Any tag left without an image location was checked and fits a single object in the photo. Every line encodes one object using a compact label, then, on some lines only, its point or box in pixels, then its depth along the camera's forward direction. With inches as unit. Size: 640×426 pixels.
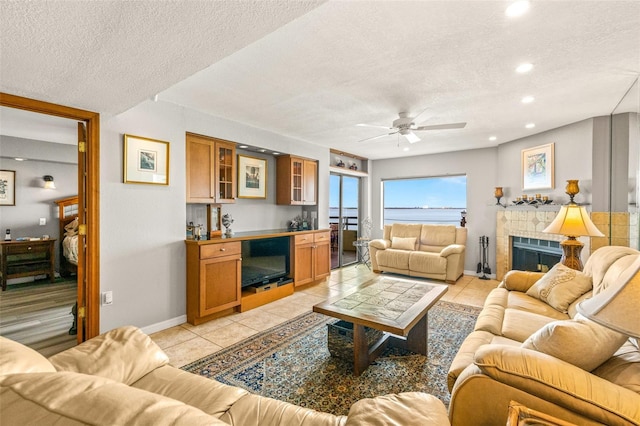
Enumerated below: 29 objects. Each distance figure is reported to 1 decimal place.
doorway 105.9
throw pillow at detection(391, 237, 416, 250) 235.6
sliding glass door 254.7
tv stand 129.2
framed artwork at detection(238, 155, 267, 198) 172.6
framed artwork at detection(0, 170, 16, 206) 188.4
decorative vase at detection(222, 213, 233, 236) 159.2
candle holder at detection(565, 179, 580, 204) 147.6
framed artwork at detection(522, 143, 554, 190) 177.6
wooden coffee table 85.5
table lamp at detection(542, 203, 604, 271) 116.9
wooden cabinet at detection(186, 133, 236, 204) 139.0
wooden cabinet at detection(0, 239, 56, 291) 177.6
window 253.4
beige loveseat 208.1
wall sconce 202.5
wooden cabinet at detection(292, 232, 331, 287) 179.6
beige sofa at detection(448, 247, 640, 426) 42.5
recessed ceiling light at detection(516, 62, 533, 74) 94.7
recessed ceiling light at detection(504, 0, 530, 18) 66.5
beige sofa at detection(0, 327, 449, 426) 23.6
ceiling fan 127.9
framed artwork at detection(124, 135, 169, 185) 115.5
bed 199.2
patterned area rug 81.4
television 154.0
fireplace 179.6
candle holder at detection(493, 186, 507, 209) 210.8
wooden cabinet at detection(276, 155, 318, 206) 189.5
